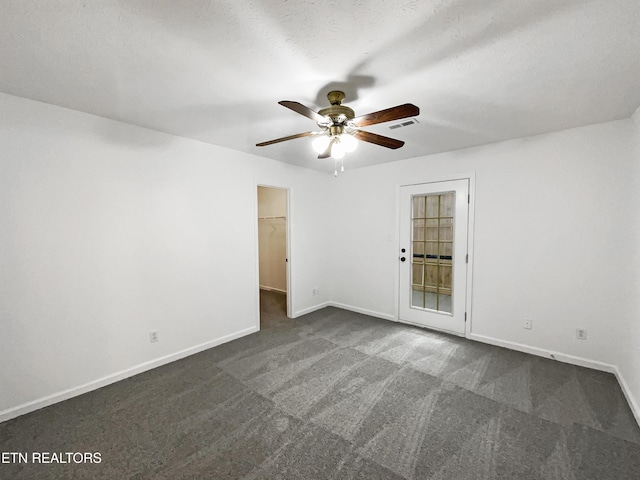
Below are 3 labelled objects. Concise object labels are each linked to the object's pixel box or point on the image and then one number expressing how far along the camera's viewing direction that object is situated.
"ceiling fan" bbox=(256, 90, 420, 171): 1.75
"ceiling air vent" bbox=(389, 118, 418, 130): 2.52
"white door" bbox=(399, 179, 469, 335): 3.53
